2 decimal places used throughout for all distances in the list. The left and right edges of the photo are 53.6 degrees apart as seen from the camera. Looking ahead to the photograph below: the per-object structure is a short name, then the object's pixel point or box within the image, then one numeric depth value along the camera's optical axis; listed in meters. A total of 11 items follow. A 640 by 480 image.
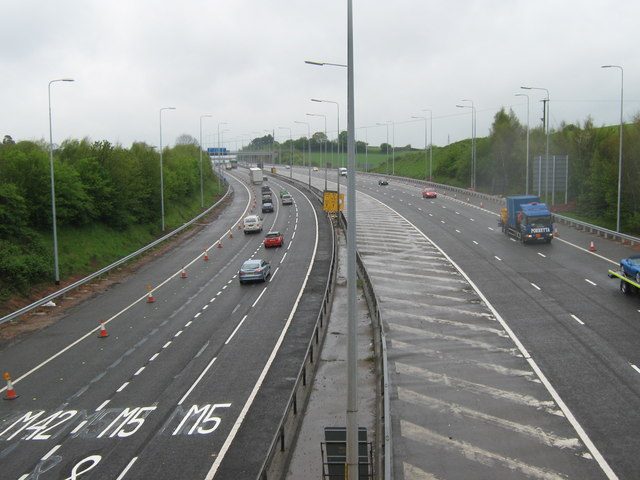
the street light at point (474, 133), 82.54
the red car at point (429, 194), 80.71
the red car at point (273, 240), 47.66
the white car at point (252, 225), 56.28
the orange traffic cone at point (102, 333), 25.36
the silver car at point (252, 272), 34.69
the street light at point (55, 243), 34.00
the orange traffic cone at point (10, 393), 18.72
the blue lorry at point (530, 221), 43.56
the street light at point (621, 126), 43.94
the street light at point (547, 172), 54.67
